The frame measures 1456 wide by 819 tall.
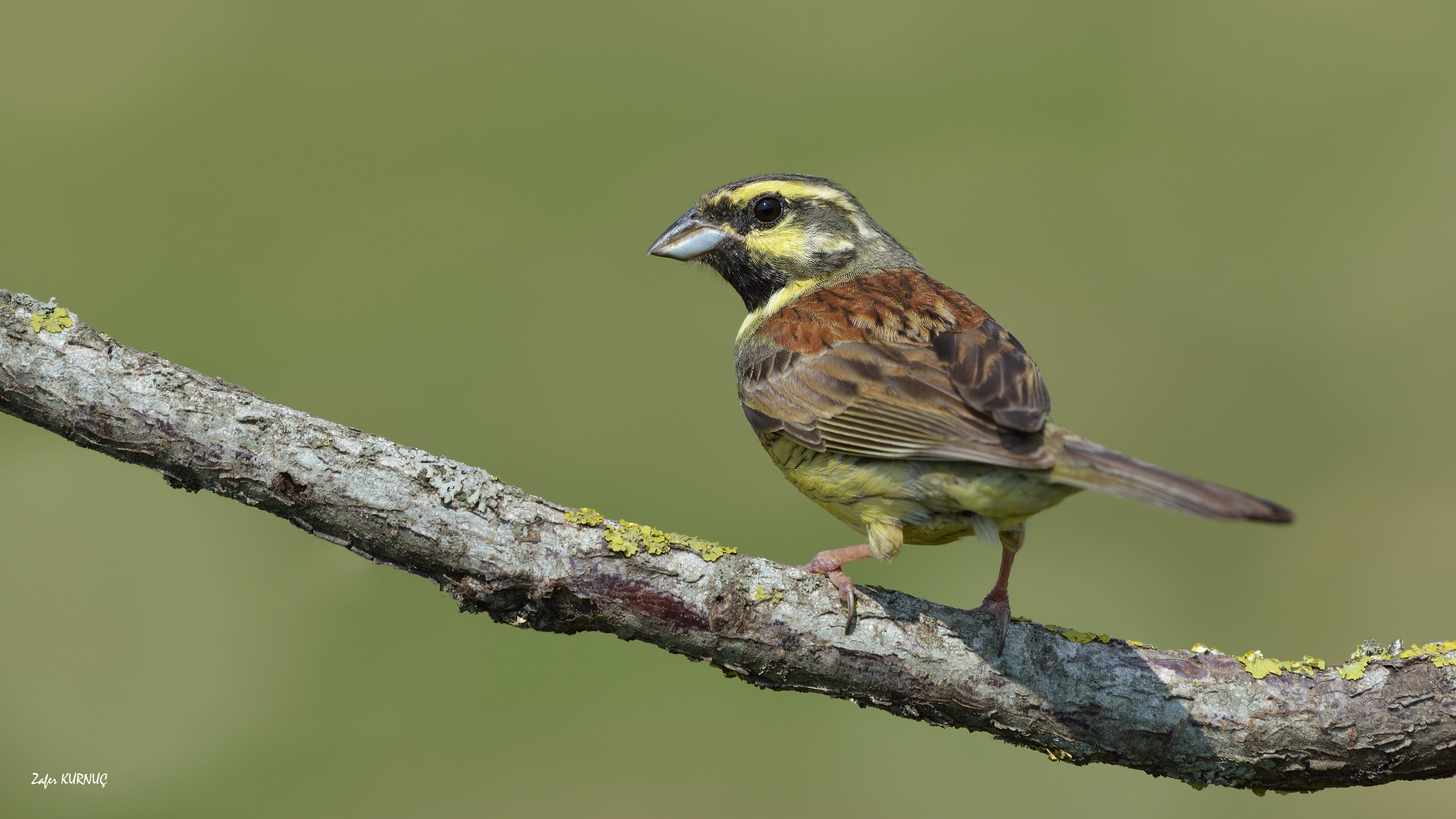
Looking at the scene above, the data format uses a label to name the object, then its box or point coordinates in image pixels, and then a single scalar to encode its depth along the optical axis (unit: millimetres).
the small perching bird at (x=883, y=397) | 6289
